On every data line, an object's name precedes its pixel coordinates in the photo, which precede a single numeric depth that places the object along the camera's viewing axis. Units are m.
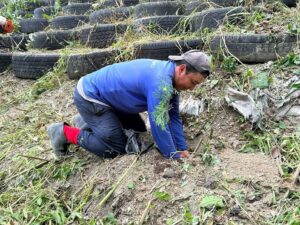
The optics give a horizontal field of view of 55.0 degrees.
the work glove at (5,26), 4.12
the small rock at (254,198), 1.86
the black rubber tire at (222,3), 3.70
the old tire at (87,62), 3.52
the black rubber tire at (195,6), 3.86
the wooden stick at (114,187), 2.06
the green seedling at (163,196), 1.92
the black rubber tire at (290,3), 3.68
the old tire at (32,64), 4.04
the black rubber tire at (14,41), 5.04
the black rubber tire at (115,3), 5.03
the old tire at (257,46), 2.91
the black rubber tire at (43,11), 6.05
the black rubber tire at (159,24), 3.76
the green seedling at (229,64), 2.95
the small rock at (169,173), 2.08
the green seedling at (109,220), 1.95
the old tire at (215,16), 3.38
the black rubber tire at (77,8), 5.57
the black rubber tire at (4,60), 4.64
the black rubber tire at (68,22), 4.89
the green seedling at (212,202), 1.81
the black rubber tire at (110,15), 4.25
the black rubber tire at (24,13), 6.34
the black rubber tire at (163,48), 3.31
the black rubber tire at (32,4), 6.72
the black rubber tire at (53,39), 4.48
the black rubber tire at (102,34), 3.90
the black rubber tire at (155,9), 4.10
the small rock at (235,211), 1.79
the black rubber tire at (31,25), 5.57
